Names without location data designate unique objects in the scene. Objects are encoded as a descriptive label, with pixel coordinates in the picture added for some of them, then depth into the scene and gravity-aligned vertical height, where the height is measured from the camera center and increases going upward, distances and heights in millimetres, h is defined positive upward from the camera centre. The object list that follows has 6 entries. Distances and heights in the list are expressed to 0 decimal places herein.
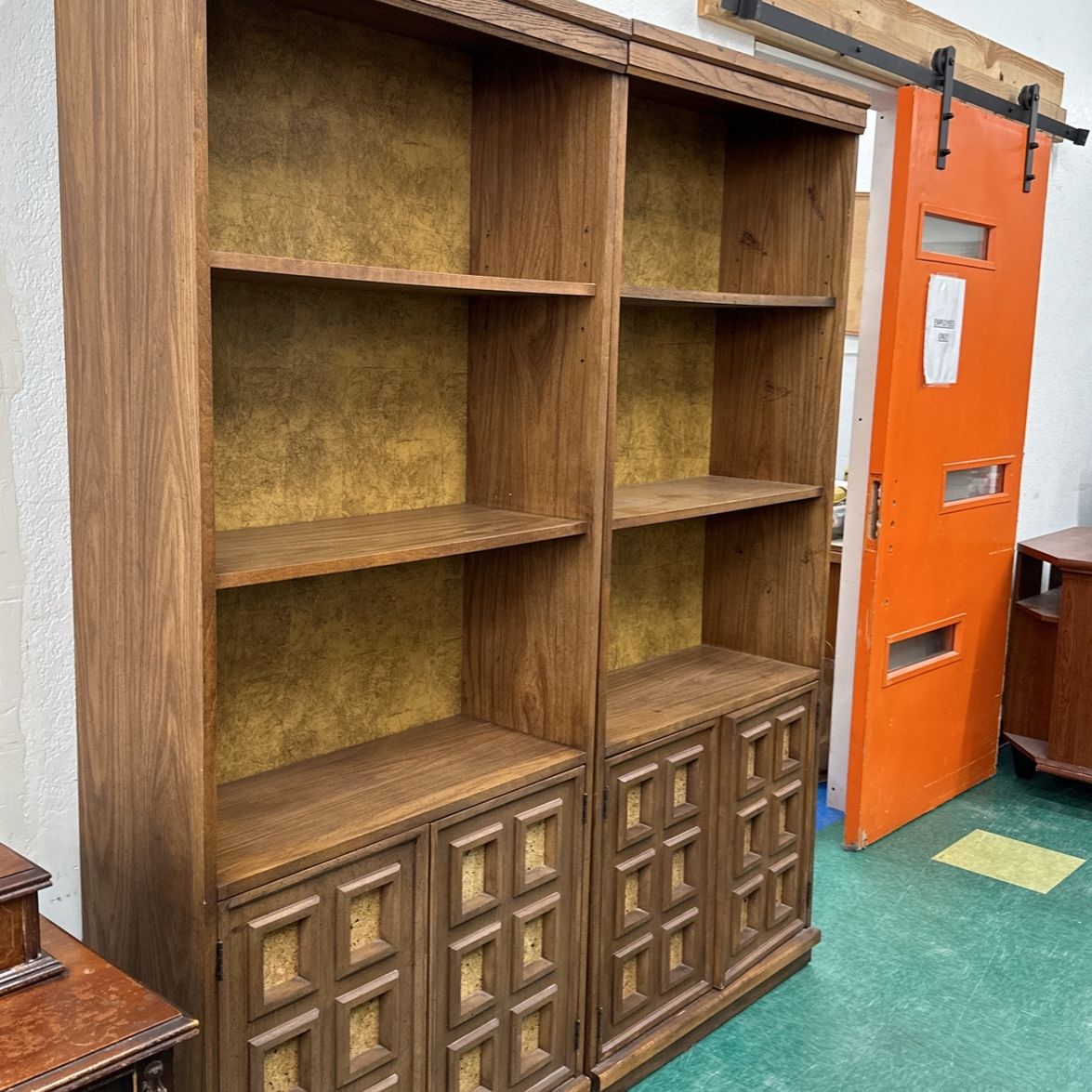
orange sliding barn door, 3600 -327
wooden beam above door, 3119 +951
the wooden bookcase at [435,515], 1741 -327
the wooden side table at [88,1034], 1322 -814
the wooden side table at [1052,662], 4203 -1100
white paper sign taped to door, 3693 +103
